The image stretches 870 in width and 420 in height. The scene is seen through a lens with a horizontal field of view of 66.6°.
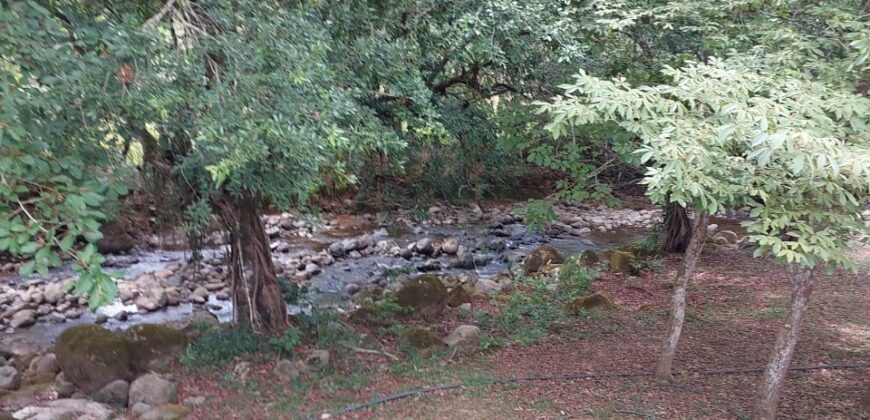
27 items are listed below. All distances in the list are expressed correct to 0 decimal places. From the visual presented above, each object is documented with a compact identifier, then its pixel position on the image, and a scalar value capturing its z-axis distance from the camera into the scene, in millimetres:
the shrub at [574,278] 8888
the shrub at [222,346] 6352
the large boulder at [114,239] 11688
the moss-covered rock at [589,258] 10616
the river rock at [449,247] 12711
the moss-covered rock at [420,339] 6785
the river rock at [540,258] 10893
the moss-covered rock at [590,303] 7859
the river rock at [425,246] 12727
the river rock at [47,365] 6648
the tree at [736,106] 3260
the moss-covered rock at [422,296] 7980
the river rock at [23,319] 8602
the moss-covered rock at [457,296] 8336
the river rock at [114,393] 5883
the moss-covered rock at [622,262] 10109
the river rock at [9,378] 6305
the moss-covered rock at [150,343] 6438
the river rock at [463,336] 6801
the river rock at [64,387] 6082
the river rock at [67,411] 5352
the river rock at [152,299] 9305
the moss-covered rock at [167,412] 5352
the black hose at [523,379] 5383
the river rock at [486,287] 9323
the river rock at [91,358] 6102
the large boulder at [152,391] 5707
